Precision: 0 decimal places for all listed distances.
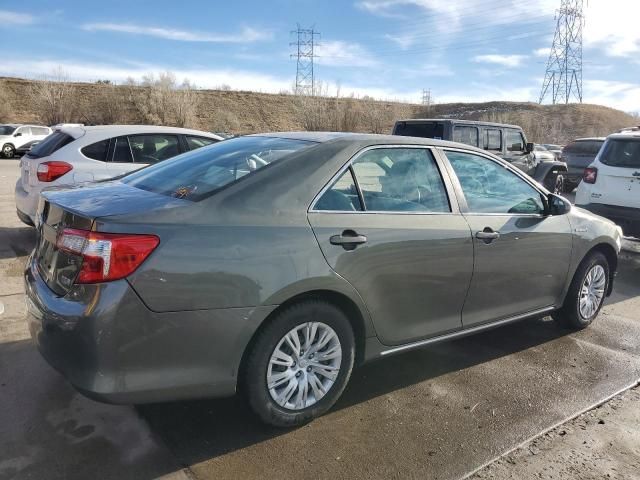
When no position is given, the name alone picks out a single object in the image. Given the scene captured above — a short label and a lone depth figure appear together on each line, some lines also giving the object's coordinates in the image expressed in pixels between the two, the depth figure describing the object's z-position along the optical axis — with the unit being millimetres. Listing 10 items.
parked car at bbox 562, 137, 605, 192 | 14516
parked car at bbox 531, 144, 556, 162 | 19561
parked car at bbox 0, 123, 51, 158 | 25578
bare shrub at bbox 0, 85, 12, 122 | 53606
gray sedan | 2541
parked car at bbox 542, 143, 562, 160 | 30756
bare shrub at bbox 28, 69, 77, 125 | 54156
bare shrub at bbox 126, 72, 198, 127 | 56938
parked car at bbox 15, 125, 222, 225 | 6465
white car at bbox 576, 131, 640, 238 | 7340
